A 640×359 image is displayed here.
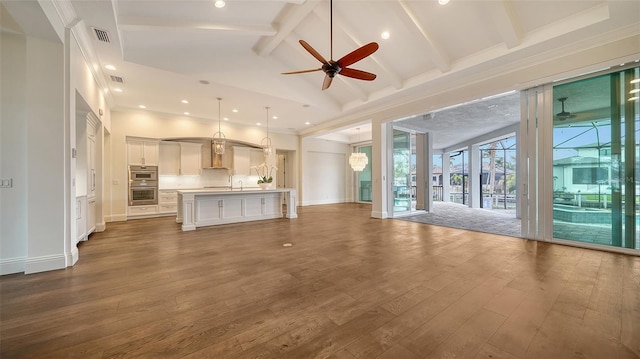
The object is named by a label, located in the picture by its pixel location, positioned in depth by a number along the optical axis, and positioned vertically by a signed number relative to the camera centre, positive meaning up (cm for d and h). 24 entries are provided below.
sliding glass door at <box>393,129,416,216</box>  734 +23
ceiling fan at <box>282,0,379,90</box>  320 +169
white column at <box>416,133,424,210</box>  834 +20
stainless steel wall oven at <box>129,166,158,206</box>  688 -15
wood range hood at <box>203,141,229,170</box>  833 +71
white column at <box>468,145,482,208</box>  1018 +11
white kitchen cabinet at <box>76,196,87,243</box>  394 -66
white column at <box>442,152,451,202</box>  1282 +9
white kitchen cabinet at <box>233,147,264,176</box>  878 +79
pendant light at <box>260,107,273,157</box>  911 +143
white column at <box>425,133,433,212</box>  829 +24
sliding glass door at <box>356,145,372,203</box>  1112 -14
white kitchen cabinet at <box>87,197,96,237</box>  461 -71
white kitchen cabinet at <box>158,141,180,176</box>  754 +71
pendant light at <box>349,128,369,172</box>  898 +70
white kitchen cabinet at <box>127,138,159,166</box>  693 +86
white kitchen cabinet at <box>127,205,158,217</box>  686 -91
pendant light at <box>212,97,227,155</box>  706 +101
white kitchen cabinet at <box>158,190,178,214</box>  736 -68
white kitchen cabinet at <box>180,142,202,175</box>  775 +73
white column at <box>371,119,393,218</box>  682 +43
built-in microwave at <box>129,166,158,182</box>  690 +22
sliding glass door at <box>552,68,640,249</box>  356 +30
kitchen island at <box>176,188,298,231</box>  543 -69
